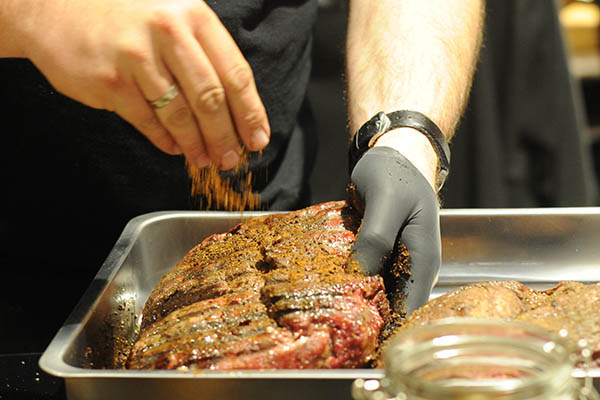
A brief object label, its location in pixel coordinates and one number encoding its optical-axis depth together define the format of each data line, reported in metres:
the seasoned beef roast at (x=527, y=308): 1.12
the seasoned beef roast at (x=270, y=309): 1.12
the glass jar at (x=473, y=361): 0.96
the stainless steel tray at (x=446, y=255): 1.19
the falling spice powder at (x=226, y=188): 1.27
